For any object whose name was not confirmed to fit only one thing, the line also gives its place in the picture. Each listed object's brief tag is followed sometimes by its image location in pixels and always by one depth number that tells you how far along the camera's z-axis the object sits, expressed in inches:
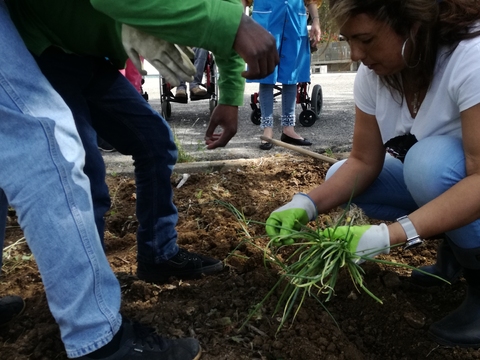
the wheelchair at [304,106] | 220.2
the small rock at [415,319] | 69.5
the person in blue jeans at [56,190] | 48.9
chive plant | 60.4
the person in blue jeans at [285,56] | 176.7
